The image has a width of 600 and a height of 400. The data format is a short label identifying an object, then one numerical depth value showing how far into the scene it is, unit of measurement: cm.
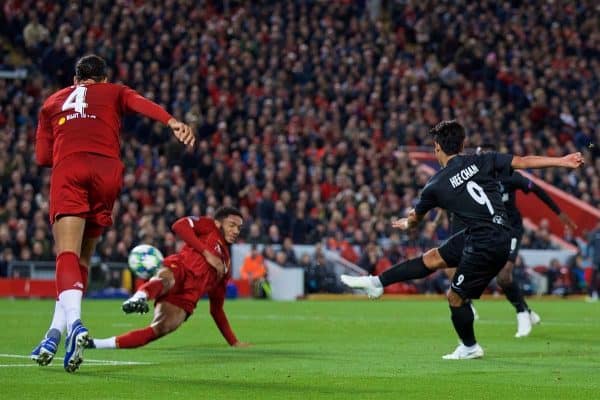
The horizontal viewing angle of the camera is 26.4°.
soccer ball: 1700
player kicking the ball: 1203
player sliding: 1305
